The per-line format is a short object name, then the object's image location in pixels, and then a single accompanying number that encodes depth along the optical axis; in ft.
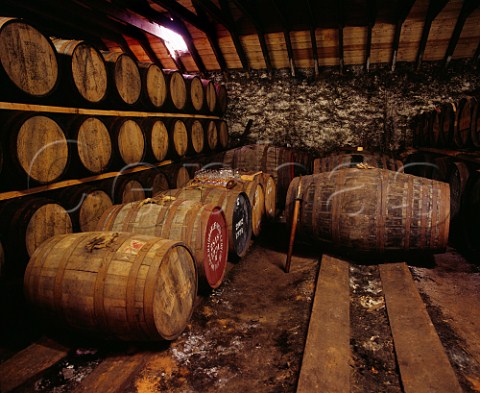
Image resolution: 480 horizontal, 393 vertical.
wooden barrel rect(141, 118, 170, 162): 16.03
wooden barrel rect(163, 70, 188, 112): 18.12
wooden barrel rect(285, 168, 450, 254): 11.39
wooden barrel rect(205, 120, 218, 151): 22.86
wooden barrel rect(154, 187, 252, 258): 12.29
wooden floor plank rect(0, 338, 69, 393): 6.89
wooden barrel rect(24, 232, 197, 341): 7.03
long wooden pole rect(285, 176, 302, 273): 12.65
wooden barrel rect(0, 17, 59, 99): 8.73
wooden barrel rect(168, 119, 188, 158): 17.97
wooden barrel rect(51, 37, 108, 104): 11.10
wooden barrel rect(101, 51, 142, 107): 13.34
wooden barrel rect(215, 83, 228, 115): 26.32
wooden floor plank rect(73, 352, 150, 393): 6.59
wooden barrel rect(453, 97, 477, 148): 14.80
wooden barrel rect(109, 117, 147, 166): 13.64
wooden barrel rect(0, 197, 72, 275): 9.00
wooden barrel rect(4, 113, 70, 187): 9.18
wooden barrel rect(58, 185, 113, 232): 11.23
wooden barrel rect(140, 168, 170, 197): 15.76
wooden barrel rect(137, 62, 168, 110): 15.62
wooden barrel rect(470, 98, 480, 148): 14.02
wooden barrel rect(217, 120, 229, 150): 25.13
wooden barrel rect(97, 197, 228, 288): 9.77
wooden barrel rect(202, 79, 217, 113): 23.57
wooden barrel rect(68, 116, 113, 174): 11.59
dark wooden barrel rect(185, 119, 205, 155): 20.16
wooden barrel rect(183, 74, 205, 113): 20.55
